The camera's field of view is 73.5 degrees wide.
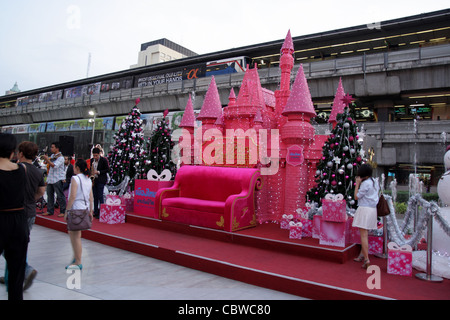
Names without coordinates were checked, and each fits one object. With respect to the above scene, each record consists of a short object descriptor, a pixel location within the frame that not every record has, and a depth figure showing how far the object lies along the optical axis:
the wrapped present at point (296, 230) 5.87
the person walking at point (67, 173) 7.41
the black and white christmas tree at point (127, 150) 9.92
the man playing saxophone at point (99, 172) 7.71
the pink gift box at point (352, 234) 5.71
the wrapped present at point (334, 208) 5.37
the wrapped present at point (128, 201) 8.67
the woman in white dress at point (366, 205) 4.73
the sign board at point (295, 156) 7.44
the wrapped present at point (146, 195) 8.12
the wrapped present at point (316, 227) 5.99
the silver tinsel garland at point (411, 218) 4.41
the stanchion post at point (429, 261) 4.27
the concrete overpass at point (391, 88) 15.88
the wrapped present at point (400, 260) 4.47
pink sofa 6.42
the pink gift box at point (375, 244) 5.61
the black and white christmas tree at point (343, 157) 6.19
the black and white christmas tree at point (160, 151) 9.16
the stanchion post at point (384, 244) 5.46
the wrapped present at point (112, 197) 7.75
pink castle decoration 7.45
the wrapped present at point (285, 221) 6.81
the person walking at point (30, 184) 3.52
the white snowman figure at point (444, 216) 4.88
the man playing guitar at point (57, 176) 7.62
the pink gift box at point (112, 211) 7.56
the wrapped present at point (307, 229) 6.19
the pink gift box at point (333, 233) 5.35
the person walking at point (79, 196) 4.29
